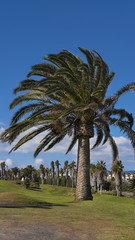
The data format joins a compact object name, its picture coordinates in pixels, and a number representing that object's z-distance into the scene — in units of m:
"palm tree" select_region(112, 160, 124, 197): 60.42
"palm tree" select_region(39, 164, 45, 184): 120.94
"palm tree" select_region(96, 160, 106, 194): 74.41
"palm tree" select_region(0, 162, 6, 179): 122.96
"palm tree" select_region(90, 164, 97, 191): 81.69
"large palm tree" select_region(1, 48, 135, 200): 18.80
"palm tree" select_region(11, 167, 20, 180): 119.14
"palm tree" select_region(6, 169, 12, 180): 135.00
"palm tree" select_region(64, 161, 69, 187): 109.98
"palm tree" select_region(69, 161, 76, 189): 105.00
